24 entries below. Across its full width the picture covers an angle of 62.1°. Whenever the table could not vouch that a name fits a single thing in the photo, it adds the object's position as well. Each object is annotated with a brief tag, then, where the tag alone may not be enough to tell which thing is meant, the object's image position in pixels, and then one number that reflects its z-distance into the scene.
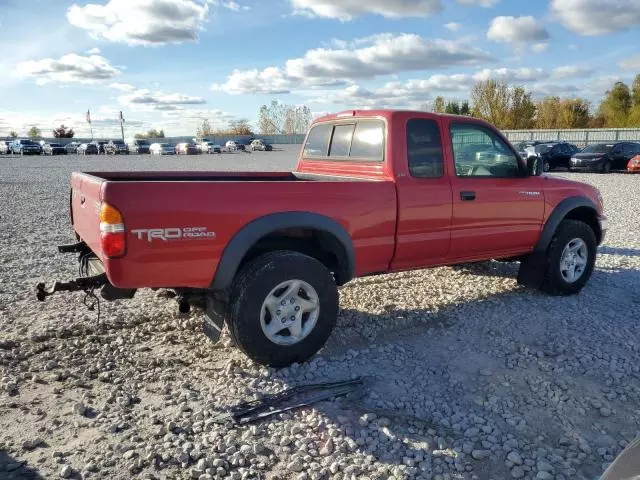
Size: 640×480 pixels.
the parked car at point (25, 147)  52.86
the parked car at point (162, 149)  56.22
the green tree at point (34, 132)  117.42
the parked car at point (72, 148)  61.64
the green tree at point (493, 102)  70.88
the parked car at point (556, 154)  26.09
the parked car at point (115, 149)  56.50
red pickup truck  3.65
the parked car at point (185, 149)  58.19
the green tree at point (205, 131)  120.50
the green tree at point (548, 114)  72.56
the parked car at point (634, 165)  22.78
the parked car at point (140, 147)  60.22
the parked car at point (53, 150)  54.85
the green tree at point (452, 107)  74.04
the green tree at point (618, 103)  67.12
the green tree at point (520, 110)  70.75
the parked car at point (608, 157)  24.08
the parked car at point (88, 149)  57.67
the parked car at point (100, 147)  58.28
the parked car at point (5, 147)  54.89
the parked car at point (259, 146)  67.50
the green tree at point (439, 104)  77.72
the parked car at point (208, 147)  62.06
